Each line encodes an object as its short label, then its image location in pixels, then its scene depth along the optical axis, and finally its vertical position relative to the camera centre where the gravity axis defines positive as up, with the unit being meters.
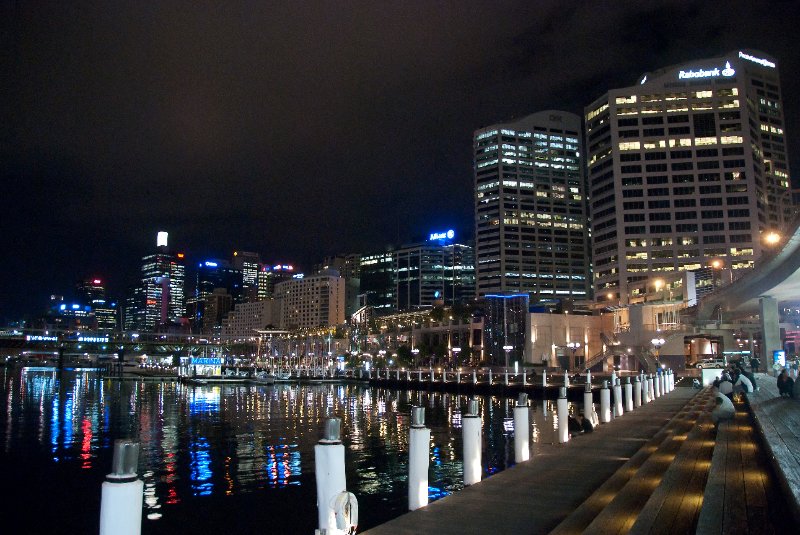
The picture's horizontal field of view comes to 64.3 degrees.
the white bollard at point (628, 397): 23.77 -2.12
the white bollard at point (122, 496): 4.74 -1.13
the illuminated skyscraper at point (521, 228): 188.38 +34.28
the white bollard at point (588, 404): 18.25 -1.85
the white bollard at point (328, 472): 7.04 -1.43
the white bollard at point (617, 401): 22.00 -2.09
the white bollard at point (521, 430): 13.33 -1.88
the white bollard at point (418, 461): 9.09 -1.71
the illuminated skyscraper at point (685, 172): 138.25 +38.00
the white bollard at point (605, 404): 20.25 -2.01
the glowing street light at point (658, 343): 73.74 -0.37
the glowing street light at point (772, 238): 37.58 +6.30
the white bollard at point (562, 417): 16.47 -2.01
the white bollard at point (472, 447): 10.76 -1.79
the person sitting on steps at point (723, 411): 13.45 -1.52
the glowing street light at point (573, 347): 95.75 -0.95
